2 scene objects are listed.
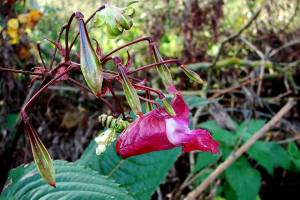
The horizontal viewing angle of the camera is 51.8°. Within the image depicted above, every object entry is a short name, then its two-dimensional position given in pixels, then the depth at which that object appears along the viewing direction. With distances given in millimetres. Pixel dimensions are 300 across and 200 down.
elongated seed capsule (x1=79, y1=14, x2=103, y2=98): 89
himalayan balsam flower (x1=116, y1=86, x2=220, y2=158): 98
